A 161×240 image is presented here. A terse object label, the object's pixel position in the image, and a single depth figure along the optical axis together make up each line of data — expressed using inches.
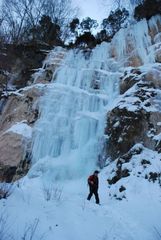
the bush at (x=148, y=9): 810.0
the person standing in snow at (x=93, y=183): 374.3
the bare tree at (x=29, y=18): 1068.8
